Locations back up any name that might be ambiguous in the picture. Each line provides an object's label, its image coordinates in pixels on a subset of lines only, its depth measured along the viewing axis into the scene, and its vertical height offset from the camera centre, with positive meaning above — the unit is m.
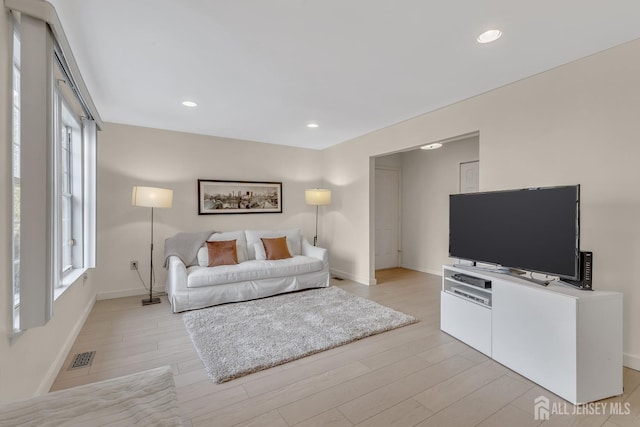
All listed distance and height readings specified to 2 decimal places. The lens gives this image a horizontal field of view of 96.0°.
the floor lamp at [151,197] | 3.59 +0.17
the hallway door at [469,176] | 4.65 +0.60
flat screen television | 2.02 -0.13
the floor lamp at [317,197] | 4.99 +0.26
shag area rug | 2.34 -1.18
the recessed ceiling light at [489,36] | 1.97 +1.24
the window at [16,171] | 1.52 +0.21
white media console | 1.83 -0.85
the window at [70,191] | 2.68 +0.19
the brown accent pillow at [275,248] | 4.35 -0.56
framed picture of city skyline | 4.61 +0.24
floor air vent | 2.27 -1.22
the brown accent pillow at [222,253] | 3.96 -0.59
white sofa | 3.48 -0.83
